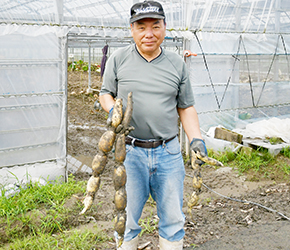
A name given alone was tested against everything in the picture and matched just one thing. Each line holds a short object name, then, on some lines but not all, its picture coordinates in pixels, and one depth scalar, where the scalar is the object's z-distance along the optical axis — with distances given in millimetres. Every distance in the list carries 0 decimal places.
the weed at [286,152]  5555
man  2070
